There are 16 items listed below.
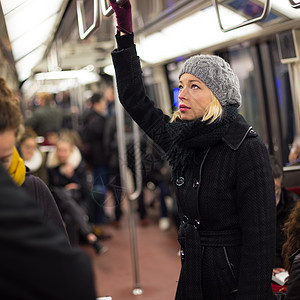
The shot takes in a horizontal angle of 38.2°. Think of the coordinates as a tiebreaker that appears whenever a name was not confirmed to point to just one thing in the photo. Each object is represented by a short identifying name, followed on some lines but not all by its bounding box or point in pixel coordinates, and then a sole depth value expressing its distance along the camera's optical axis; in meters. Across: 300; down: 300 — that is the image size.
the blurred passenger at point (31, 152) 4.88
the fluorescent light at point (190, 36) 2.97
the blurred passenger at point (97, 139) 6.96
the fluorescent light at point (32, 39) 4.01
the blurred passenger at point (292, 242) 1.84
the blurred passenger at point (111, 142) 6.72
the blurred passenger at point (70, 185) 5.17
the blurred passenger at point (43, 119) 7.00
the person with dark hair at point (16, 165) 1.27
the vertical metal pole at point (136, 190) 4.07
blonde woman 1.56
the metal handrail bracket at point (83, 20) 1.98
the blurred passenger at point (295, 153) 2.76
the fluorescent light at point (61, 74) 4.96
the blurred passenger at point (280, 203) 2.66
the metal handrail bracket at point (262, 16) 1.80
